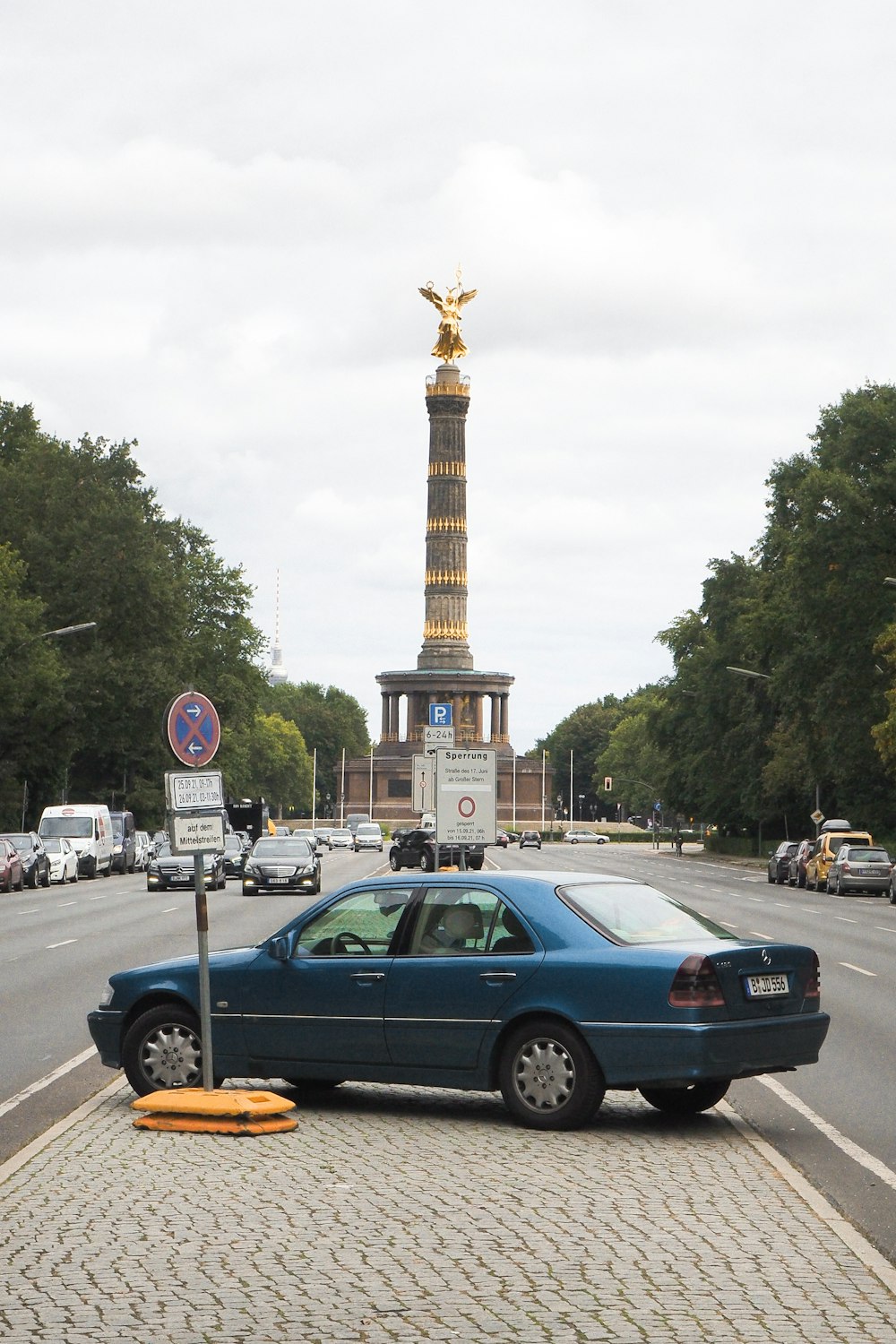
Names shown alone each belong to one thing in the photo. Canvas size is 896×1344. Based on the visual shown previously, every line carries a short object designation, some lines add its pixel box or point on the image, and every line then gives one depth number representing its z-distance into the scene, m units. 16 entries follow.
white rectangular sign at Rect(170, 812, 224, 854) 11.24
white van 59.56
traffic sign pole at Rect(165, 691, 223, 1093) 10.82
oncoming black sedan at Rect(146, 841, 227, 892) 48.22
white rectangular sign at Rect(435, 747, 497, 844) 32.56
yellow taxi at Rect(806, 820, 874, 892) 55.25
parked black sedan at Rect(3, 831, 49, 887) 51.12
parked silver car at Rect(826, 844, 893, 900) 52.22
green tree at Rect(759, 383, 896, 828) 59.62
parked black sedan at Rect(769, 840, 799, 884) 59.94
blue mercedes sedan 10.24
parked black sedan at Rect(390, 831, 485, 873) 55.38
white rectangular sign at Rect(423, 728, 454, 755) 33.03
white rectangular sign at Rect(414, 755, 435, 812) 36.25
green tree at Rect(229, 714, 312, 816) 153.12
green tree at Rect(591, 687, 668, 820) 164.00
